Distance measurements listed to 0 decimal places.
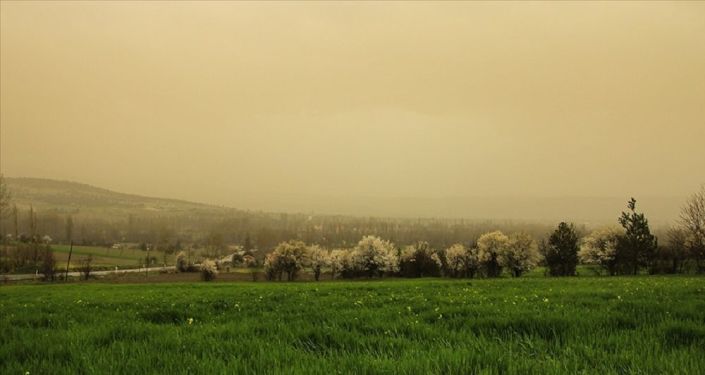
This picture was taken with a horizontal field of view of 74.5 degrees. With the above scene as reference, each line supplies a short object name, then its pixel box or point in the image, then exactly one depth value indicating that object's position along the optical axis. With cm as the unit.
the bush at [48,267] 11506
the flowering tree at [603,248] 9269
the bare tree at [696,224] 7006
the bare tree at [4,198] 6718
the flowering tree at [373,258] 11400
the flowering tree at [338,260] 12138
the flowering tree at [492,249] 10169
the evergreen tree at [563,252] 9056
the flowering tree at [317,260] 12588
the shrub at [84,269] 11667
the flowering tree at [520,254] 9944
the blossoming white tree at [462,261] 10750
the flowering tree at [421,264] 11075
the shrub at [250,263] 18579
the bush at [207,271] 11688
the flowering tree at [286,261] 12231
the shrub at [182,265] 16250
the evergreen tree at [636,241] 8738
